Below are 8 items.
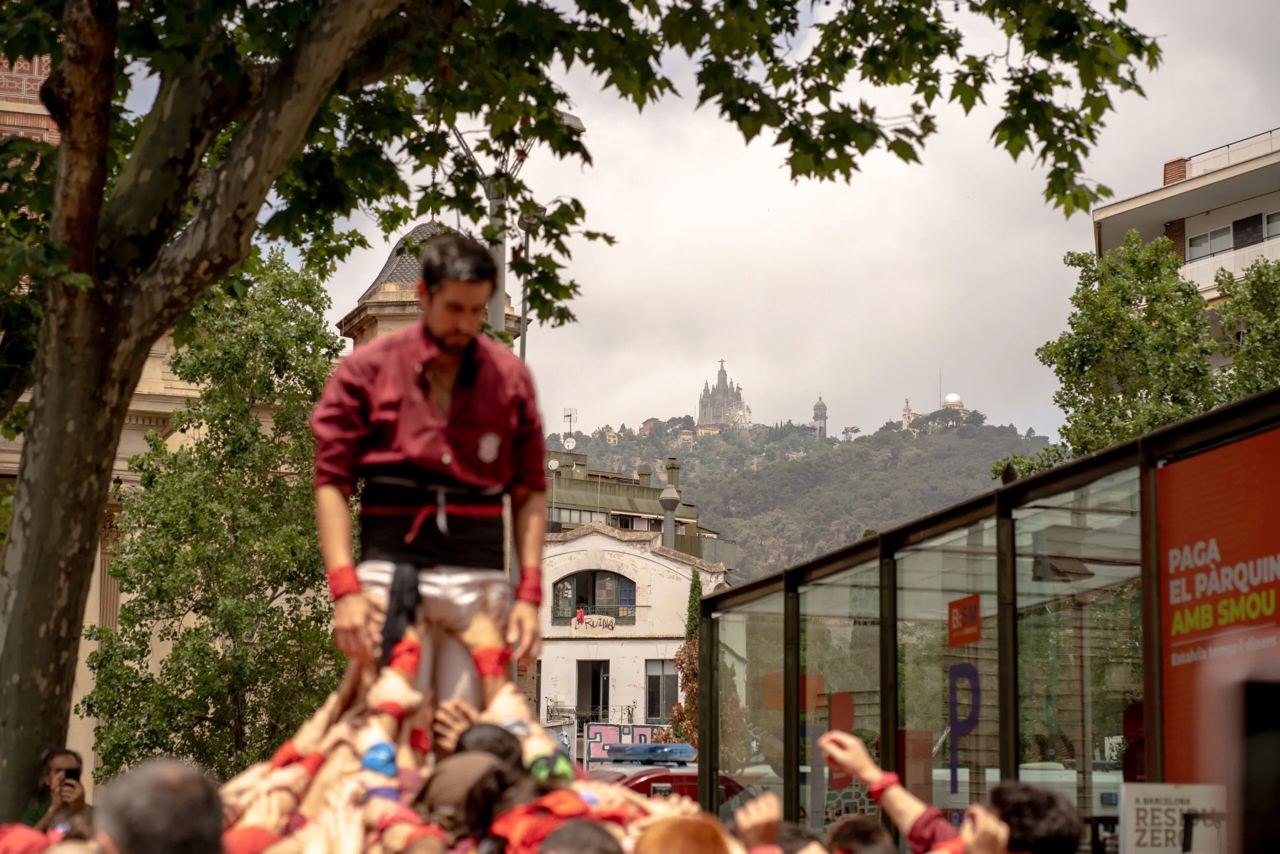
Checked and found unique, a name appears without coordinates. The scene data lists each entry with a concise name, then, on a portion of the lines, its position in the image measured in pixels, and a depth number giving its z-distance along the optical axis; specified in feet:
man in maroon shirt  18.88
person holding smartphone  28.27
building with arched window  254.68
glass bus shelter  33.37
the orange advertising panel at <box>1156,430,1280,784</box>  31.30
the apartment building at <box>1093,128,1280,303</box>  170.19
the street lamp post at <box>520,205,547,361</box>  41.96
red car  78.67
